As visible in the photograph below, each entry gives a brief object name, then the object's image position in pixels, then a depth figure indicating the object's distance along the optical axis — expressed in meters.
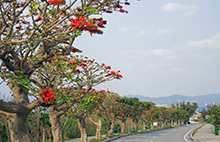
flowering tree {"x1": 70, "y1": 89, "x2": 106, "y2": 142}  20.03
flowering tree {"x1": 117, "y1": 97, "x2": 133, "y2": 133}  38.18
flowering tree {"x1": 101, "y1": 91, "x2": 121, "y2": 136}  31.69
